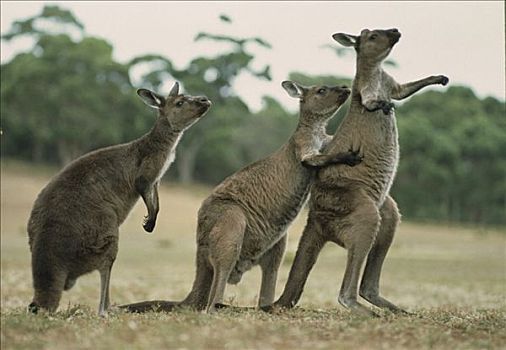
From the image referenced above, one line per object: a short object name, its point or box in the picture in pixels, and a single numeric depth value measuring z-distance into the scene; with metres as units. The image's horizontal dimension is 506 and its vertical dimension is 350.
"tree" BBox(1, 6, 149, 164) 93.62
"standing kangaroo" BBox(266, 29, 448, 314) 17.56
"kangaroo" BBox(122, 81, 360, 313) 18.05
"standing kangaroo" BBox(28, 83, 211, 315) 17.91
